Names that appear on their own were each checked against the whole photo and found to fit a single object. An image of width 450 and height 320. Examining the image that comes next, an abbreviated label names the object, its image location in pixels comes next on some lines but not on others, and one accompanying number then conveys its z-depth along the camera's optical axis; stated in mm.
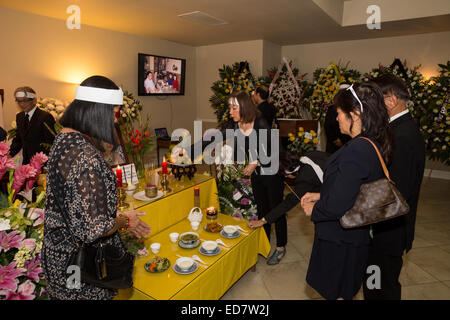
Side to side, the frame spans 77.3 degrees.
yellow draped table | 1738
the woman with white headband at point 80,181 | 1093
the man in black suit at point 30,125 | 3594
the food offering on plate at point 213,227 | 2483
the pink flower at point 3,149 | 1190
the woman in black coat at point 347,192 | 1326
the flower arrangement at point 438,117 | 5223
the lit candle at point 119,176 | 2281
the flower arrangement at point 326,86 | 5773
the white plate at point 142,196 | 2367
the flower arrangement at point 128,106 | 4996
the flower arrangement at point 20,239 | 1098
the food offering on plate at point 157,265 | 1887
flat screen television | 6074
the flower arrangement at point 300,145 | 4949
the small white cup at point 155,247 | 2111
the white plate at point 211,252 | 2105
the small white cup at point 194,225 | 2525
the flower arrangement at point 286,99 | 5988
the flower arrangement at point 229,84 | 6258
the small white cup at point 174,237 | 2289
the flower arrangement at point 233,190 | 3014
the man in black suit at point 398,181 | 1729
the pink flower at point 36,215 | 1243
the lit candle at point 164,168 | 2711
